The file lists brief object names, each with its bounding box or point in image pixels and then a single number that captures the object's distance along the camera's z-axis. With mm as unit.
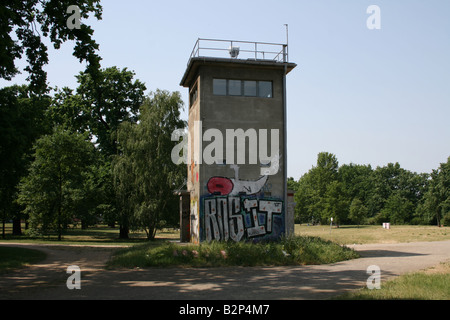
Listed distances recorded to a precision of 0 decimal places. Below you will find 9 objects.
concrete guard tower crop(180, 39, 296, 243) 20203
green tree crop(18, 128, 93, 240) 35281
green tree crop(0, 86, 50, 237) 18891
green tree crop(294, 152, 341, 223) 81188
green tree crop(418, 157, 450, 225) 77188
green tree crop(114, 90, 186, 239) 34625
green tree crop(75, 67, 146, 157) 40219
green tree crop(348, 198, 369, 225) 78438
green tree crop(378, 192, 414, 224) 84250
